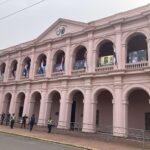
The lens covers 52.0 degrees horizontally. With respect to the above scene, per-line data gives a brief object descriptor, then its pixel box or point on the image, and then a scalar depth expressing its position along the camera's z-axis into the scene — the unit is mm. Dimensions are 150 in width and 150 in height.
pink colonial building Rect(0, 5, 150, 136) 12416
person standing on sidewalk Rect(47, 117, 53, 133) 14289
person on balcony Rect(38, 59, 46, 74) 17418
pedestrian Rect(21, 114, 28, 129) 16510
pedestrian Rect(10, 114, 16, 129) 15899
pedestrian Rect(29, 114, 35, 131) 15000
